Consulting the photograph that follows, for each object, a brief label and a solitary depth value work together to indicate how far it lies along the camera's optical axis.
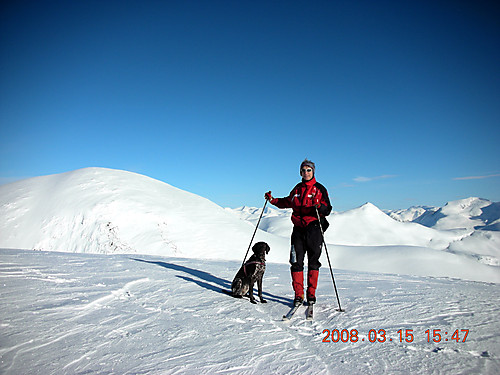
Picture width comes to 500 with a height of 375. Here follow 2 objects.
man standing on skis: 4.54
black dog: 4.90
